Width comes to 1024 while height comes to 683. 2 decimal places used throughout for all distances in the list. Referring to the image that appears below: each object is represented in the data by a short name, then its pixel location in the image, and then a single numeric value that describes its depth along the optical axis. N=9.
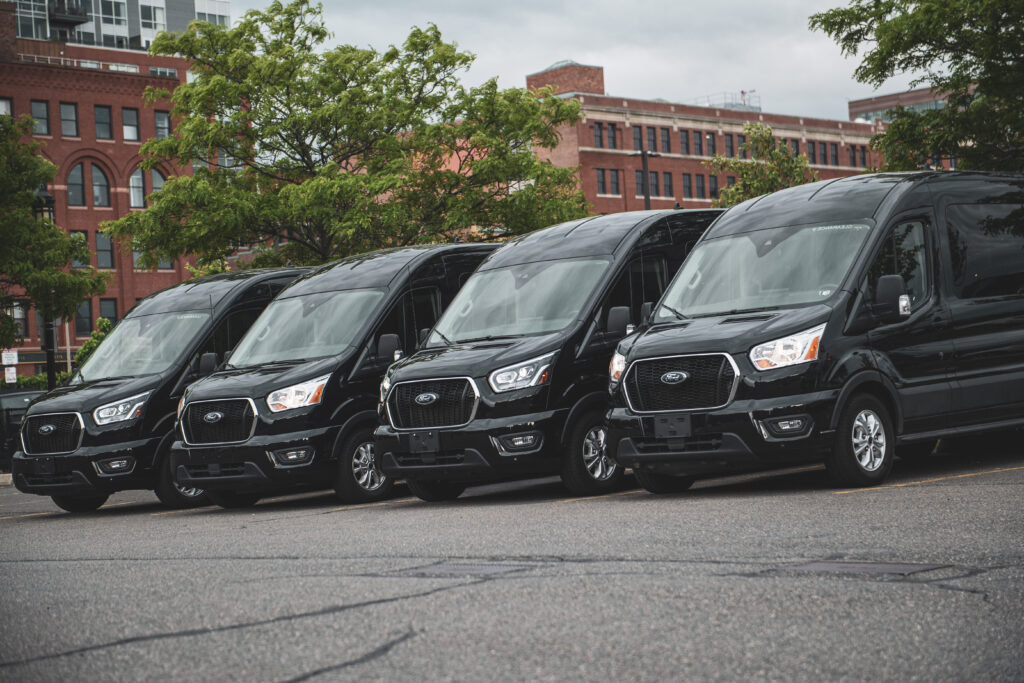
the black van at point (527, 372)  11.73
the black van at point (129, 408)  14.31
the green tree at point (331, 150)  30.72
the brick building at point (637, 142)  87.25
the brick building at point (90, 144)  68.56
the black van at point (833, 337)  10.51
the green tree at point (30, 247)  29.94
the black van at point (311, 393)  12.93
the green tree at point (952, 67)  22.09
